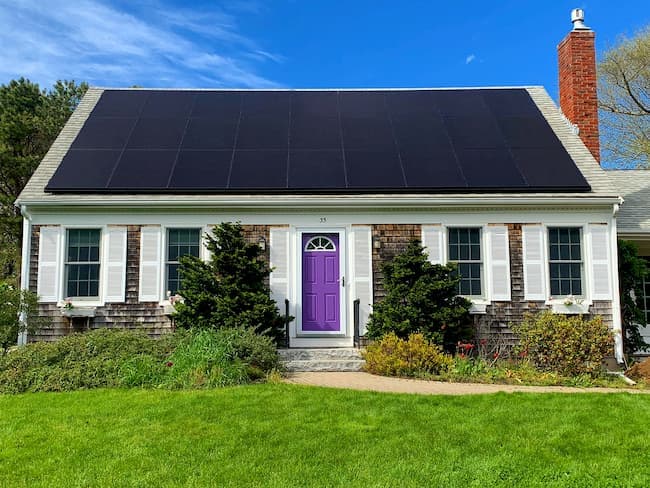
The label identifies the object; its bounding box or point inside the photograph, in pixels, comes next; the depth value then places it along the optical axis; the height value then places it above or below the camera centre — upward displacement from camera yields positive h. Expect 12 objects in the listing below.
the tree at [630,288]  9.84 -0.11
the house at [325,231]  9.52 +1.03
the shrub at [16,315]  8.50 -0.47
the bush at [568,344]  8.12 -0.99
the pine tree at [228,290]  8.45 -0.07
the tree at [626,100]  22.84 +8.35
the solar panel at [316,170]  9.76 +2.26
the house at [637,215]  10.37 +1.43
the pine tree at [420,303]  8.62 -0.32
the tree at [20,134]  17.53 +5.51
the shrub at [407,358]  7.83 -1.14
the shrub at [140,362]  6.89 -1.06
